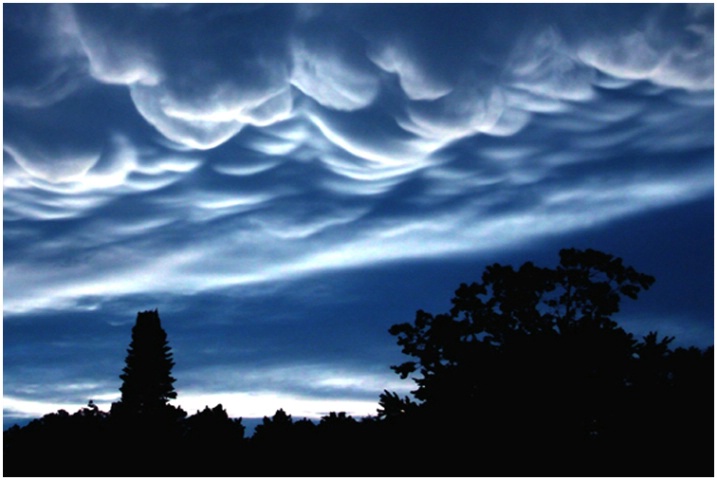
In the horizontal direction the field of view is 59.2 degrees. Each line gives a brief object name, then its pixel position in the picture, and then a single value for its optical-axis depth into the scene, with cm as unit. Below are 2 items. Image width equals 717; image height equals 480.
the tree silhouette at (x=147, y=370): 6303
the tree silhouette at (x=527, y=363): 1941
